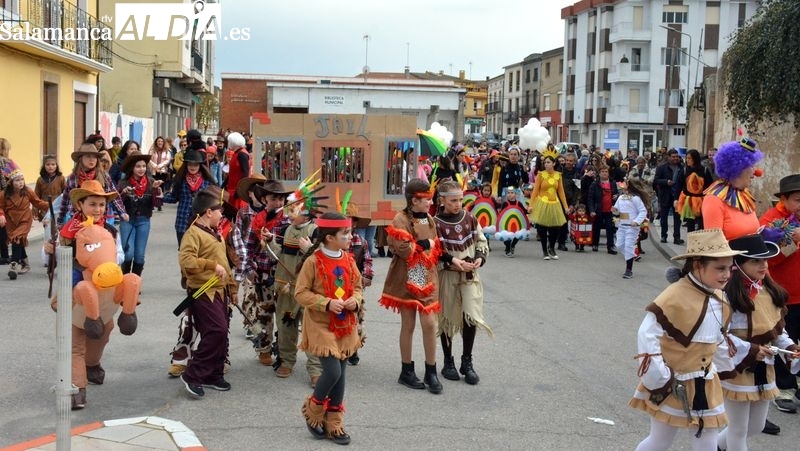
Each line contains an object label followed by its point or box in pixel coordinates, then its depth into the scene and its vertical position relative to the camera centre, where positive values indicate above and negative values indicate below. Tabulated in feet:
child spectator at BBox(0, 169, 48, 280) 38.09 -2.69
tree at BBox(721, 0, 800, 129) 46.57 +5.72
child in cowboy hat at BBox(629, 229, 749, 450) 14.99 -3.04
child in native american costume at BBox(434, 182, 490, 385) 23.80 -3.13
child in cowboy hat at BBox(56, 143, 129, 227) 29.01 -0.61
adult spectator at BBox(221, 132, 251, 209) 40.70 -0.44
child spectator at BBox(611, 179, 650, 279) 44.91 -2.45
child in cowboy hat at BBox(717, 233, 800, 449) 17.12 -3.35
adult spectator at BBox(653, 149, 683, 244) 57.16 -1.09
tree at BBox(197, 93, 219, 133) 233.51 +12.22
